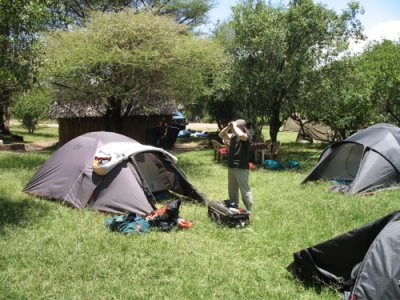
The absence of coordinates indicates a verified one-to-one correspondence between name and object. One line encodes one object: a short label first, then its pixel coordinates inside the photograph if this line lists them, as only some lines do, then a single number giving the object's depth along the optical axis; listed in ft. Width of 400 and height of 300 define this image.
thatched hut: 64.03
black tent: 11.62
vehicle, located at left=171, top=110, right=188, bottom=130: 91.01
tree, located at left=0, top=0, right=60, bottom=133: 24.41
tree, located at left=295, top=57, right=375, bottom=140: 50.93
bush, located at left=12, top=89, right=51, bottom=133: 82.27
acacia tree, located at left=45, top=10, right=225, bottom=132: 40.19
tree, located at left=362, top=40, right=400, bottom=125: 59.57
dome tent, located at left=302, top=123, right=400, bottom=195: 31.17
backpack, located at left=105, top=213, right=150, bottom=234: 20.73
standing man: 25.02
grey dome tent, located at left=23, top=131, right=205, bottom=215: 24.44
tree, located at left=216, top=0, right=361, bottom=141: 47.78
